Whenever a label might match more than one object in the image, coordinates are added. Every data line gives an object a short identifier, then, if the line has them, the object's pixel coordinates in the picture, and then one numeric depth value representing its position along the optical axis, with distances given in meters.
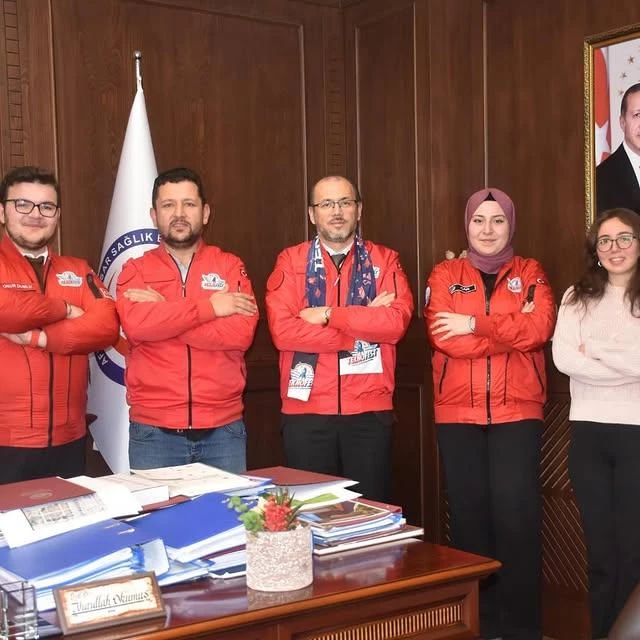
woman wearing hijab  3.48
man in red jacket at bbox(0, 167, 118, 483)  3.21
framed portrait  3.72
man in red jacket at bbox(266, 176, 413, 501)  3.53
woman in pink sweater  3.23
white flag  3.93
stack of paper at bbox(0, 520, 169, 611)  1.51
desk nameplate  1.40
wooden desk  1.44
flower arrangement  1.58
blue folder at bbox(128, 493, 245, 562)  1.66
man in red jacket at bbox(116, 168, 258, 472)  3.40
